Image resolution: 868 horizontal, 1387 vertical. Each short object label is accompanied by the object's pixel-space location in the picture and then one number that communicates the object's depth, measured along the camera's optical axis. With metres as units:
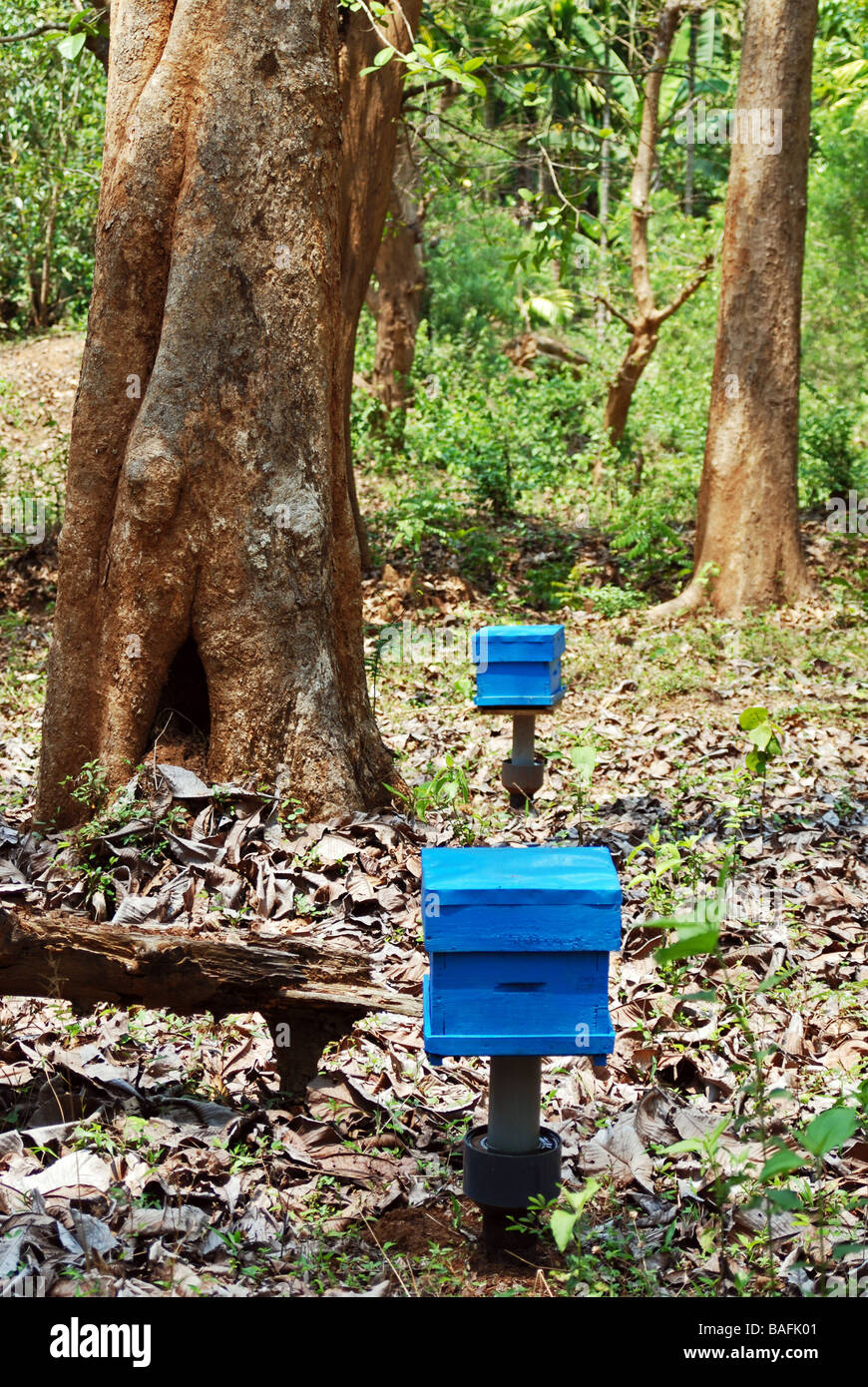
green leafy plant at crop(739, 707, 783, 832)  4.12
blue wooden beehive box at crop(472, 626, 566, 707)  5.84
